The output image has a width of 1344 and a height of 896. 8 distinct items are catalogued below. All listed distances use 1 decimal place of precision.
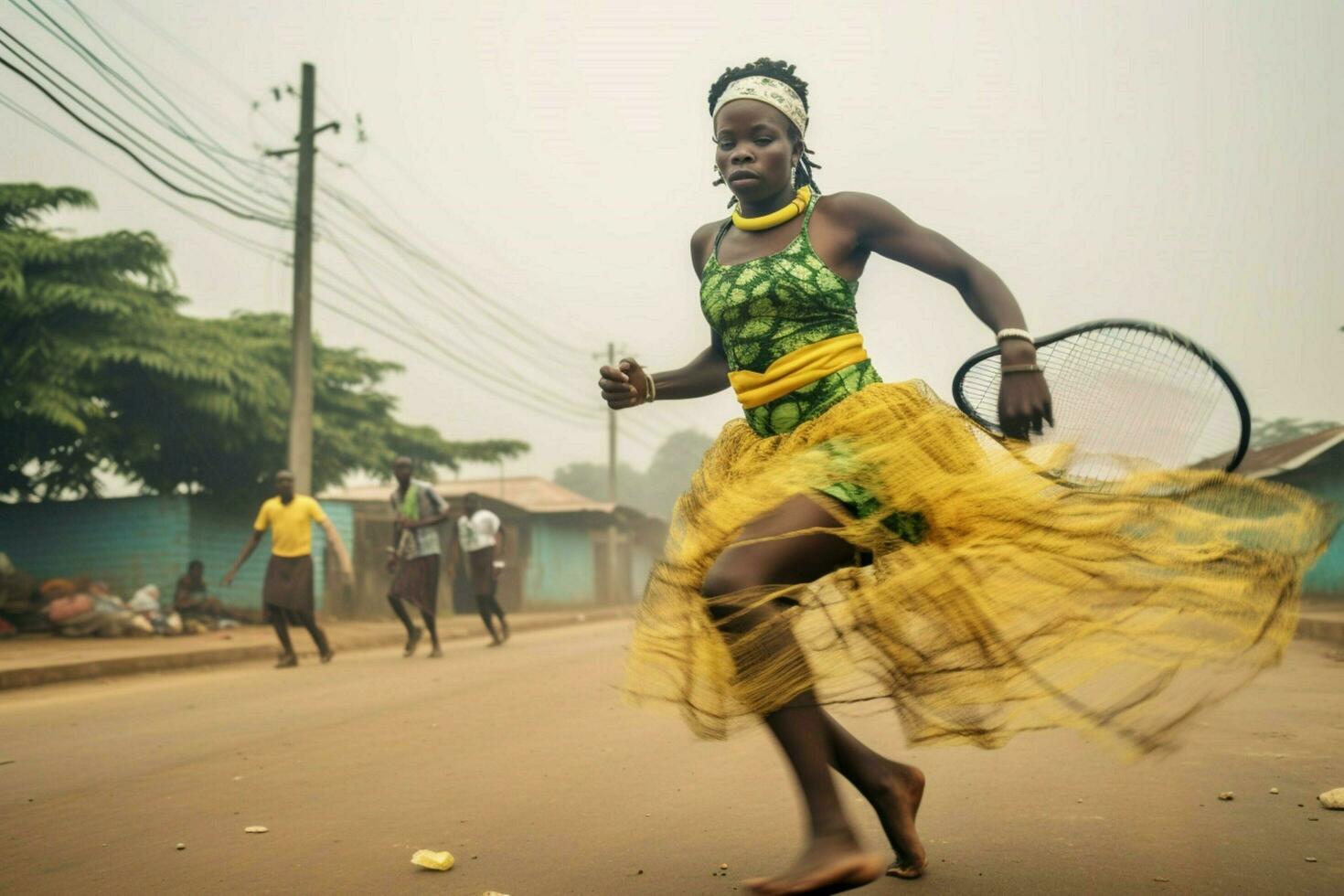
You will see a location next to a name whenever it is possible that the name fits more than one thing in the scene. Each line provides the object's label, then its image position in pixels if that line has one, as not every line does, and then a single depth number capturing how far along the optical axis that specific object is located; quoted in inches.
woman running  106.3
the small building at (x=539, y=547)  1035.9
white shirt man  558.3
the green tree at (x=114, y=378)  725.3
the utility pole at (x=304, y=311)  685.3
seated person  740.0
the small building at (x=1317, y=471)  781.9
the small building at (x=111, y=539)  794.2
